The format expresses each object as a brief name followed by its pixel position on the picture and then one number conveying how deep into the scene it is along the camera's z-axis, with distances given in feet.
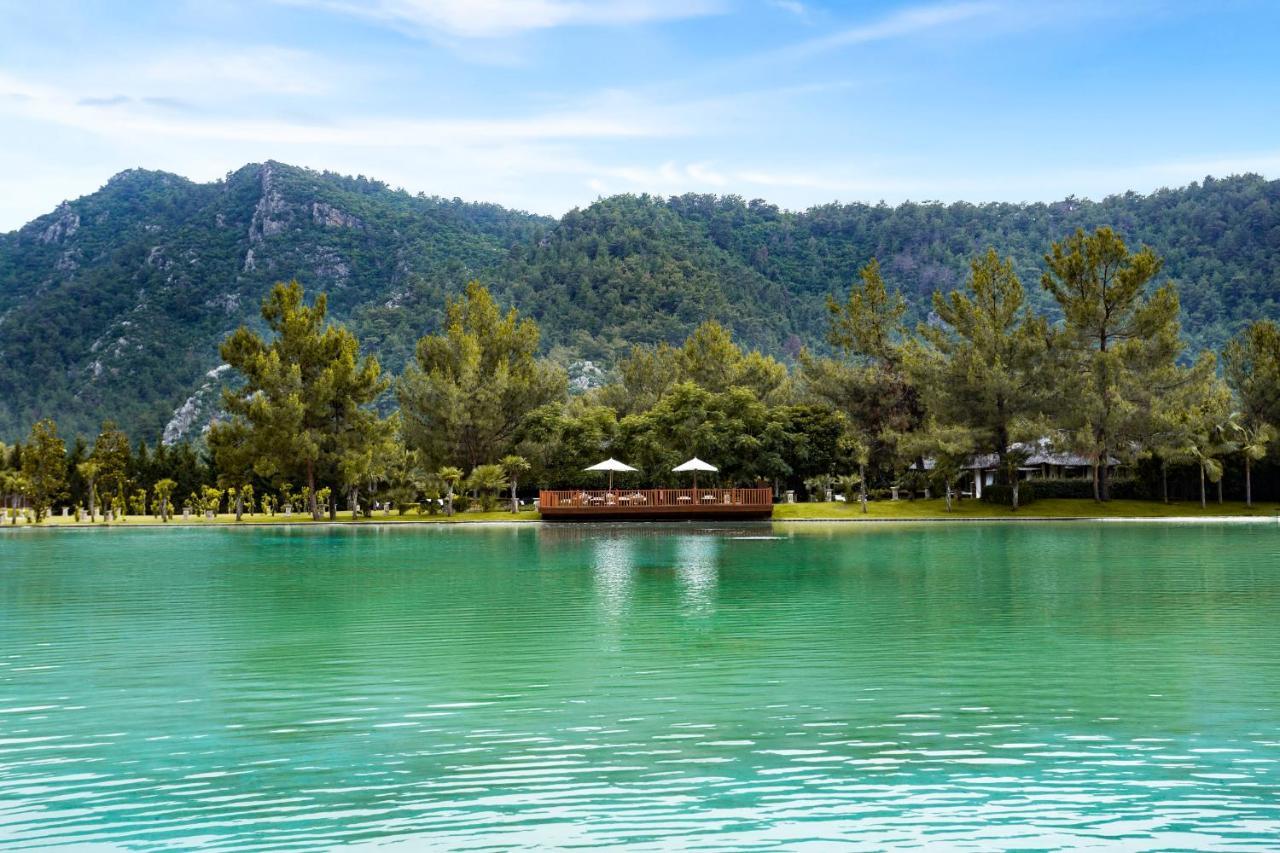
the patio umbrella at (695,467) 172.04
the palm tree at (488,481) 189.26
